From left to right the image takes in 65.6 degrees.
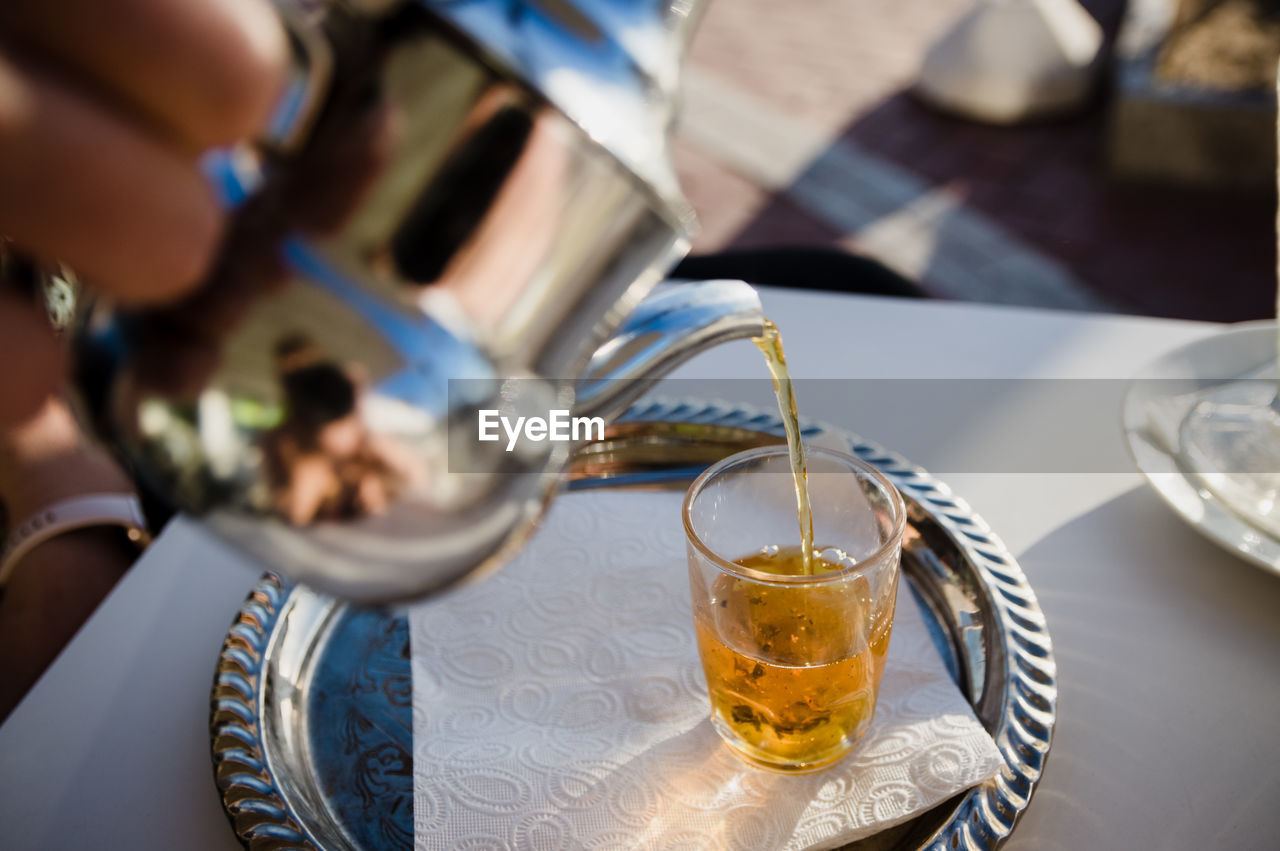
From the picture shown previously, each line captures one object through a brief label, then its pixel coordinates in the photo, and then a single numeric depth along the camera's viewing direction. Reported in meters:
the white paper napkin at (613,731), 0.55
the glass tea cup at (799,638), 0.56
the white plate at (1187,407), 0.68
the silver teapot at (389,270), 0.26
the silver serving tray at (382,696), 0.55
